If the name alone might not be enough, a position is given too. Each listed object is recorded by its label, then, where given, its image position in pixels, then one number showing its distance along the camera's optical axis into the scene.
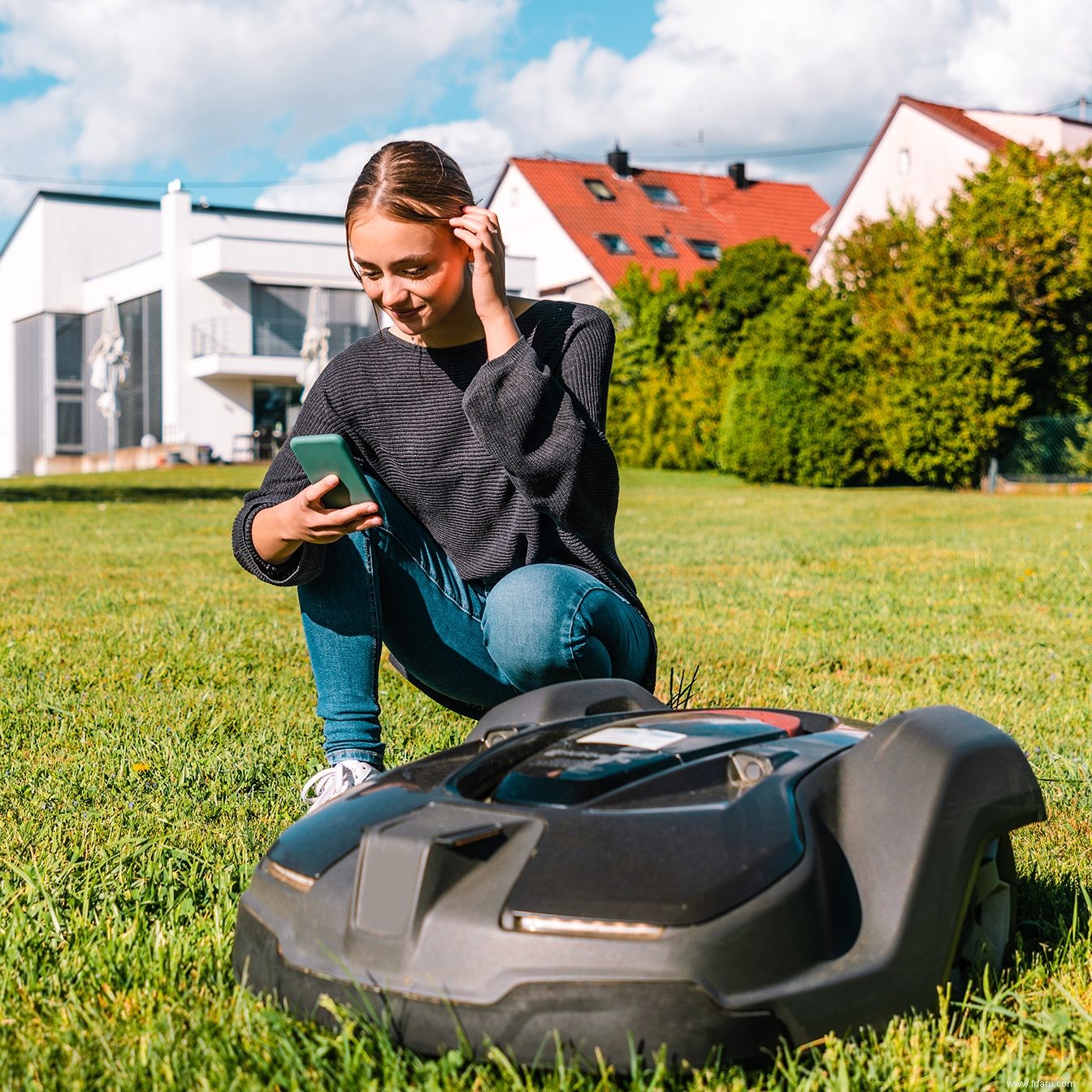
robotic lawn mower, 1.36
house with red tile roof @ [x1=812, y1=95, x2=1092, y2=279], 28.33
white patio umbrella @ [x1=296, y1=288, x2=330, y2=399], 26.92
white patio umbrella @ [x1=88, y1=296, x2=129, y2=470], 28.59
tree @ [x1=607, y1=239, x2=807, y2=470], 25.08
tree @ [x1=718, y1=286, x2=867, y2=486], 21.00
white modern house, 35.69
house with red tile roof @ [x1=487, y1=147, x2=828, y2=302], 35.50
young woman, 2.30
